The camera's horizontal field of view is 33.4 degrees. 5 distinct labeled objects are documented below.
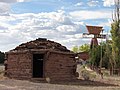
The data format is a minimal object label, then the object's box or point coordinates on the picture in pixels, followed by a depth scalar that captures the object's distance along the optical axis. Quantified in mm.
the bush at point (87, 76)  19484
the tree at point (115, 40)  25665
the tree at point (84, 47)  71089
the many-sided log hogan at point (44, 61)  17721
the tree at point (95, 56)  33541
